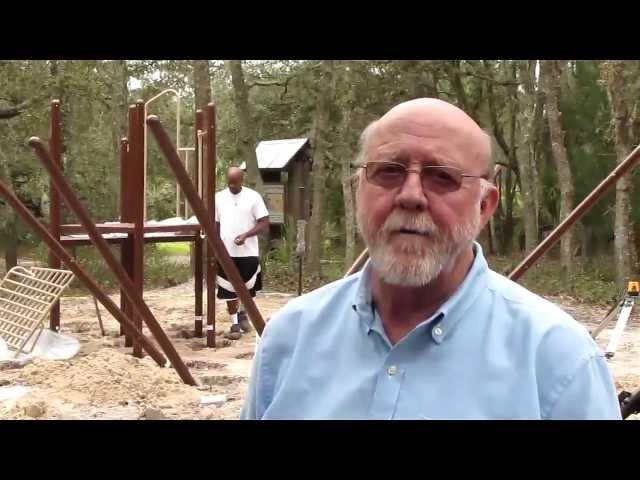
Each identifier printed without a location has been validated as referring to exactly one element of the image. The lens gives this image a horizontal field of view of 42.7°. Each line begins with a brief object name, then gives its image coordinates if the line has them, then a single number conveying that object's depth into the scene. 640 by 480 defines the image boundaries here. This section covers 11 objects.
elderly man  1.58
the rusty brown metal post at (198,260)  8.29
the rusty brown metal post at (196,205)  3.58
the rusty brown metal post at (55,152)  7.53
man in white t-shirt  8.29
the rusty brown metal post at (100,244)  4.24
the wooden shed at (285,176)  17.00
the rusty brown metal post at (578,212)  4.25
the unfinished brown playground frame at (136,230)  4.02
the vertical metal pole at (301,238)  9.12
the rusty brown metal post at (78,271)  4.50
